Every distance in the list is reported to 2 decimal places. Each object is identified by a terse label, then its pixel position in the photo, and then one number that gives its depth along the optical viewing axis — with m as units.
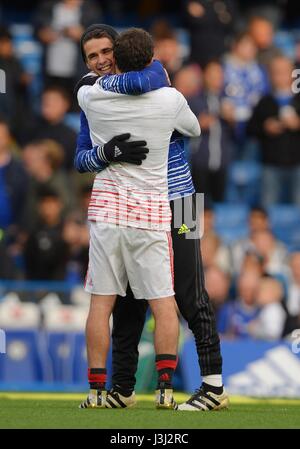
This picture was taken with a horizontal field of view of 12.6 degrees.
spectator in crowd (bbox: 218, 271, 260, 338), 12.58
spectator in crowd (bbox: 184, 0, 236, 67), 16.59
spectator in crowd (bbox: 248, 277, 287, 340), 12.56
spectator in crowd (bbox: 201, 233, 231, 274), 13.81
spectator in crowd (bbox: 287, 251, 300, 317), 13.00
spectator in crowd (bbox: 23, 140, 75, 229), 14.37
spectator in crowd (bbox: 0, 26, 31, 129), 15.73
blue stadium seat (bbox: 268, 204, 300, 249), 16.11
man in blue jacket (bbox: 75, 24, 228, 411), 7.68
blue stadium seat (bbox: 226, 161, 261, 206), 16.75
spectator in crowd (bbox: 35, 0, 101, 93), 16.28
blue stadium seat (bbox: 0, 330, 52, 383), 12.04
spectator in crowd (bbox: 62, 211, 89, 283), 13.82
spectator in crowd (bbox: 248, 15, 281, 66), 17.12
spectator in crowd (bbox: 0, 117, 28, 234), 14.16
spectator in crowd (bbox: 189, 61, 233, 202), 15.38
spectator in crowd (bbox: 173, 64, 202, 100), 15.36
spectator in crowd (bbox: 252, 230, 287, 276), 14.40
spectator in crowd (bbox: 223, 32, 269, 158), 16.48
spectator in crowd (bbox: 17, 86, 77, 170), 15.22
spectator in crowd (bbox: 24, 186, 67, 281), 13.72
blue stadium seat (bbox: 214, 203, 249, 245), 16.09
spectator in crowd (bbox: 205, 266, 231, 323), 12.90
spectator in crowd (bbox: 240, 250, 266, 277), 13.41
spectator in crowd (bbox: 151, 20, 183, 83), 15.69
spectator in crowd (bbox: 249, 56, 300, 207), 16.05
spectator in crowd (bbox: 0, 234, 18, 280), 13.41
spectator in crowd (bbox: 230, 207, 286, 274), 14.22
